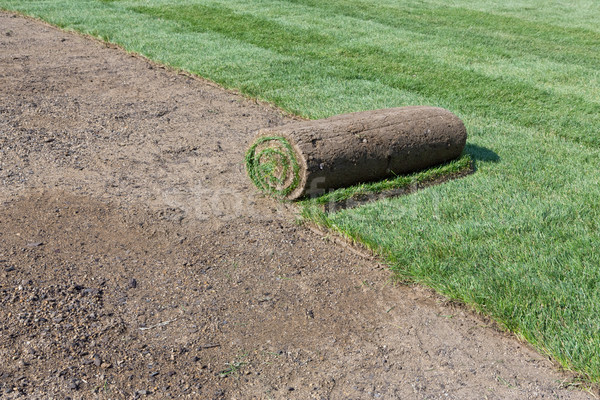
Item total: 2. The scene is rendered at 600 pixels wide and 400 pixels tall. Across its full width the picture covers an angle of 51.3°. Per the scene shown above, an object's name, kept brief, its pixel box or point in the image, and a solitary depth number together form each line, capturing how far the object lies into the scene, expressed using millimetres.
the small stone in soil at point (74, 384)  3005
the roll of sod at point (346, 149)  4754
